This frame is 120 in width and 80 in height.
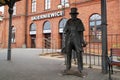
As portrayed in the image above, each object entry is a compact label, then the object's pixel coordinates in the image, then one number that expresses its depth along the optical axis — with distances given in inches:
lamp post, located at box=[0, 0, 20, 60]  230.0
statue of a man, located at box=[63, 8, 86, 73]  144.2
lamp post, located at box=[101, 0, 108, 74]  154.1
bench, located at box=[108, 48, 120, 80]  141.4
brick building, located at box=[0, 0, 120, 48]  399.6
